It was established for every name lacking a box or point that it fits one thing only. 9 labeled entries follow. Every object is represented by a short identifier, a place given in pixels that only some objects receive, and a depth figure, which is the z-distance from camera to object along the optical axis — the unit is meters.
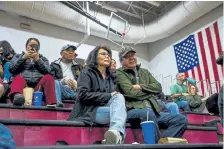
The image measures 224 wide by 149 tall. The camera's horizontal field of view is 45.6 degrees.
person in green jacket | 1.85
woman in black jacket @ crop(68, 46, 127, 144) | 1.61
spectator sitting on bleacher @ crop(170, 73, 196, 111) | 3.79
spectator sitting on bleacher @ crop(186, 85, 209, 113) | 3.94
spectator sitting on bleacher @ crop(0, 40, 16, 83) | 2.82
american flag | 5.03
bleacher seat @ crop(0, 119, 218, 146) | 1.52
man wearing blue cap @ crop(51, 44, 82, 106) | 2.69
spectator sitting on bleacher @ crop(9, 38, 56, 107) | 2.22
